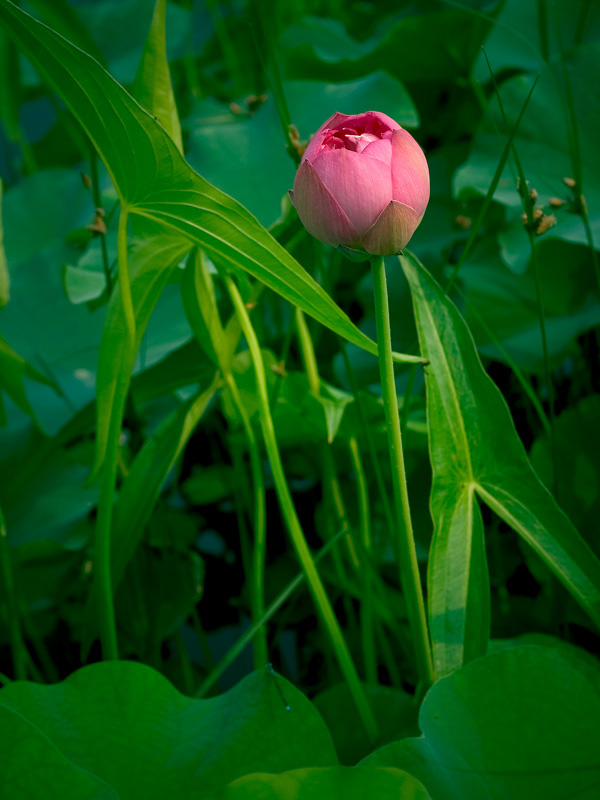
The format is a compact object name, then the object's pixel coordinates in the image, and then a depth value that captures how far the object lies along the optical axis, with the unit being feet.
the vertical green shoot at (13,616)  5.38
